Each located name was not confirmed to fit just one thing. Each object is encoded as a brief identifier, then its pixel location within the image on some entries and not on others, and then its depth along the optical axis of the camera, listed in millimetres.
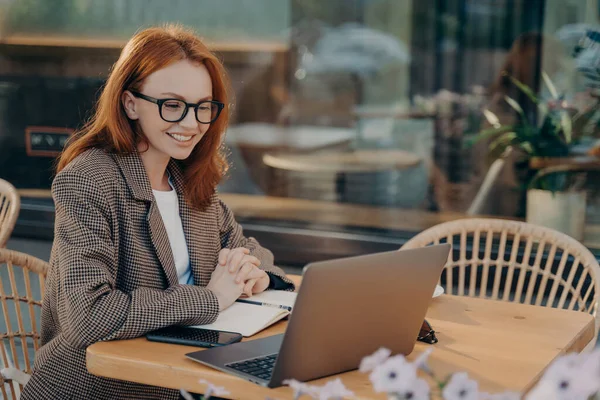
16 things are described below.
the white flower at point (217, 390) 1627
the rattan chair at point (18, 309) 3337
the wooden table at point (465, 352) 2445
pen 3100
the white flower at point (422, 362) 1404
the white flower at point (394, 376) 1303
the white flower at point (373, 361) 1411
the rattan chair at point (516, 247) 3657
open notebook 2881
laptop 2167
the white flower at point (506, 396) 1246
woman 2849
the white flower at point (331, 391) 1502
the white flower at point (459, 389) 1297
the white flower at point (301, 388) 1549
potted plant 5334
